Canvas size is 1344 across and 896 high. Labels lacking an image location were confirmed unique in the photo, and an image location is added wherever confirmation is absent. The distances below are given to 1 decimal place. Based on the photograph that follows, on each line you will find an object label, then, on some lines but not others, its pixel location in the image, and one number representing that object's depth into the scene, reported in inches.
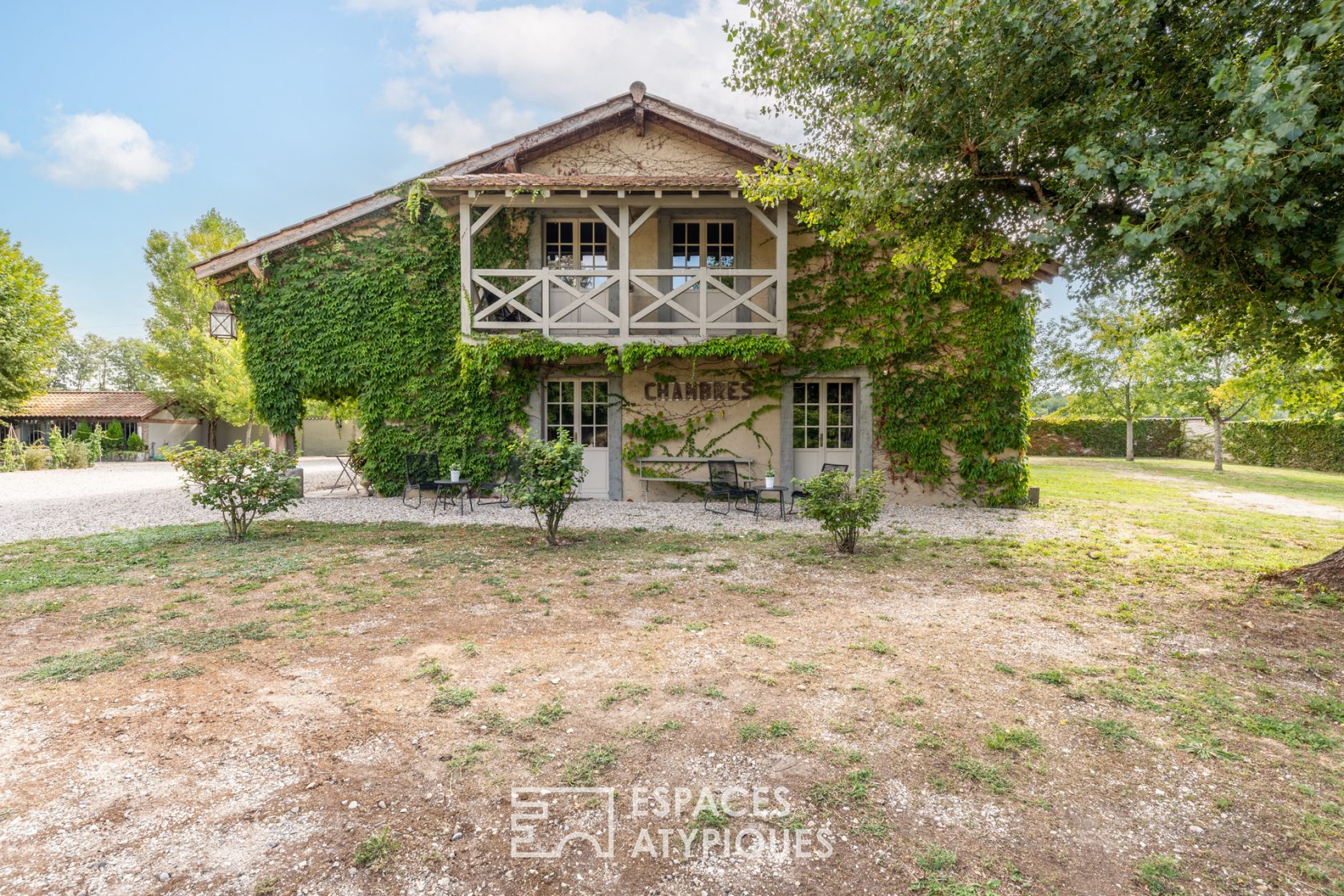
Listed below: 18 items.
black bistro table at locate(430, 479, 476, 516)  390.3
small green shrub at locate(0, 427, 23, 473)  738.2
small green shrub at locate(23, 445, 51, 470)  748.6
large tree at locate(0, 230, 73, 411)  641.0
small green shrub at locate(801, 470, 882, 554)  262.5
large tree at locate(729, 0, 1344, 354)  137.6
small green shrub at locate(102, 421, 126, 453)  999.6
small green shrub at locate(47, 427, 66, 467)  789.9
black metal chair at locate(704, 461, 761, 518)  391.2
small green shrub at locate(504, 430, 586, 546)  269.6
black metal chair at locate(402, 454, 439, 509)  431.2
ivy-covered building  416.5
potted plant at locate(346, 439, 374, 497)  453.4
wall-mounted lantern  424.2
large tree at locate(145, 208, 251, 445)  987.3
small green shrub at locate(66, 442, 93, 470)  805.2
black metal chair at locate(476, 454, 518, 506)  422.4
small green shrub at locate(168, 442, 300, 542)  279.0
